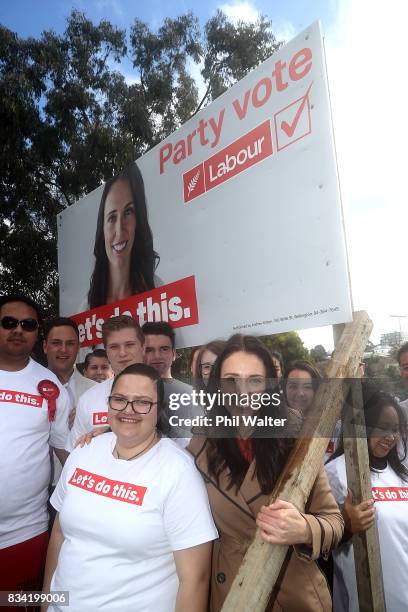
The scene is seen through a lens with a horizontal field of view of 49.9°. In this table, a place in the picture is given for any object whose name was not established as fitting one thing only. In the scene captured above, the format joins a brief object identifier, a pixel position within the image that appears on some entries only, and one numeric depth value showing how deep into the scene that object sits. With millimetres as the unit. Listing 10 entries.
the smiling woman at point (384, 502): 1908
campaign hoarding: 1902
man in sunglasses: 2150
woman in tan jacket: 1435
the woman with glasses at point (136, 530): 1483
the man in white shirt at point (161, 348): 2678
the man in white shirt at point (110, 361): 2414
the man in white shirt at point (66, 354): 3178
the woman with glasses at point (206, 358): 2229
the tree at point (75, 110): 6922
